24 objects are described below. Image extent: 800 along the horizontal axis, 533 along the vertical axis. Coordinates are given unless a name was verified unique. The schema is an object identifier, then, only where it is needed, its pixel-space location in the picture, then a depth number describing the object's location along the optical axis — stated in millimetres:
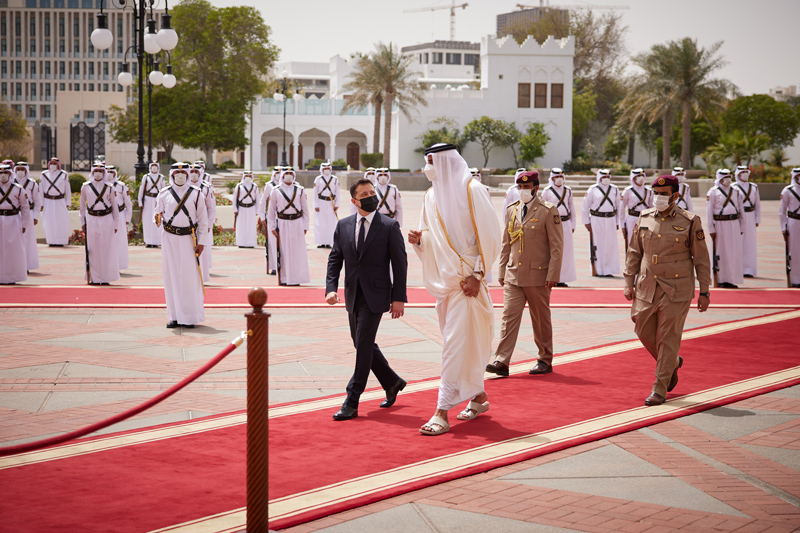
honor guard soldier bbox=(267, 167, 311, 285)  14617
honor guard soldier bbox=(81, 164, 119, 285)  13977
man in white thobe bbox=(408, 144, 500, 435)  6043
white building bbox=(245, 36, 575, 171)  62688
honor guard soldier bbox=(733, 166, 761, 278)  15641
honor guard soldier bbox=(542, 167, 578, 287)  14805
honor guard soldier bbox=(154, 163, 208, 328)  10227
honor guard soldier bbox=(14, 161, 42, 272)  15445
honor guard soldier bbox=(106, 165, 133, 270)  14576
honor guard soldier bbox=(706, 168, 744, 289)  14856
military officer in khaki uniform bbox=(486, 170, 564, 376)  7977
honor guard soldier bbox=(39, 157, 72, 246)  20203
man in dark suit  6398
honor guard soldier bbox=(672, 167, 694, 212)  14836
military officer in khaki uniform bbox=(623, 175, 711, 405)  6902
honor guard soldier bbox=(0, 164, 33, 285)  13969
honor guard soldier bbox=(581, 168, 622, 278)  16359
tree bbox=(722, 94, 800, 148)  58688
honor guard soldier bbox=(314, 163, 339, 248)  21125
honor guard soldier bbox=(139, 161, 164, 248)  20141
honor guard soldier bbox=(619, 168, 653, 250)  15703
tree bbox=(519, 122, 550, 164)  61188
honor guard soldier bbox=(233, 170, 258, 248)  20922
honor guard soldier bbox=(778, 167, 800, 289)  14875
